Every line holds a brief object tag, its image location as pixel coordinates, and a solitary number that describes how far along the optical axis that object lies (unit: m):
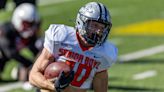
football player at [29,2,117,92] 13.73
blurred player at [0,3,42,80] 24.22
